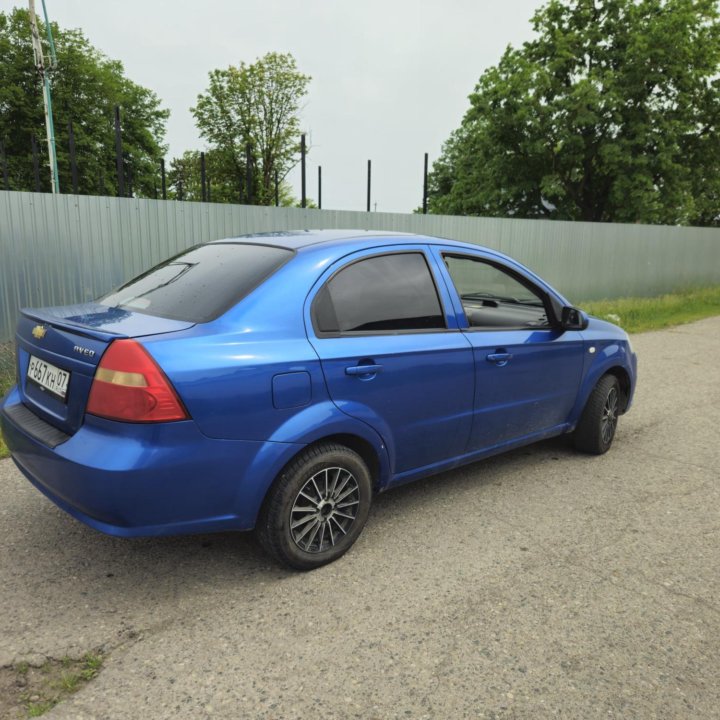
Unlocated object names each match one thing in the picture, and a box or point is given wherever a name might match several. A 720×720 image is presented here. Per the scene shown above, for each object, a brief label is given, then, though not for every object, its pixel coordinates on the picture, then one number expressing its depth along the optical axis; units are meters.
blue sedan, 2.47
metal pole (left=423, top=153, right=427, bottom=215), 12.12
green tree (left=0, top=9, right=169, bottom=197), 33.00
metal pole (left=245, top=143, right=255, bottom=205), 9.60
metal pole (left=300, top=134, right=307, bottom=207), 10.09
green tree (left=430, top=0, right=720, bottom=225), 25.23
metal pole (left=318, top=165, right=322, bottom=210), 12.14
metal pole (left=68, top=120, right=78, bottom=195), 8.28
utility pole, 20.36
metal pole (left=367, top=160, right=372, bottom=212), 11.89
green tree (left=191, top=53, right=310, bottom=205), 37.91
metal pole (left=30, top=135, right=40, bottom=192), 9.88
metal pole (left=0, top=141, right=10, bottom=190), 11.21
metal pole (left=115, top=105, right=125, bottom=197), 8.09
